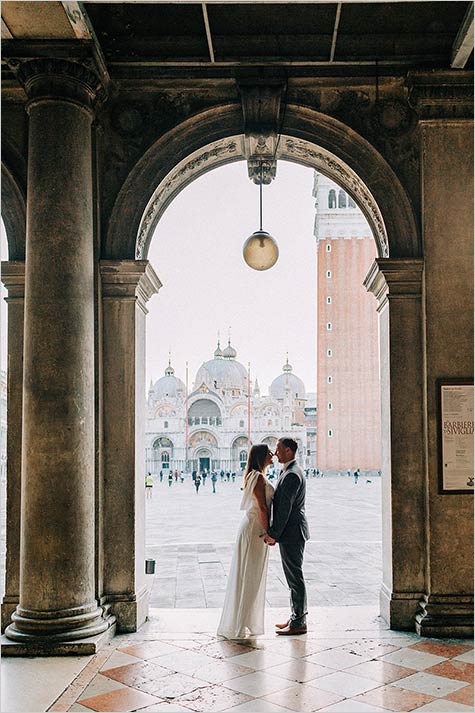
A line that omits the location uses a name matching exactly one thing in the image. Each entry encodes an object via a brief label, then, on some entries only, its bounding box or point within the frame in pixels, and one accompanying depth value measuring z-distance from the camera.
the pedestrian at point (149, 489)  35.32
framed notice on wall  7.14
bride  6.94
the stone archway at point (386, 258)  7.30
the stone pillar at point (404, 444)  7.26
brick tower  70.81
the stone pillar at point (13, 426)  7.18
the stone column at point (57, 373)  6.52
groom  7.08
